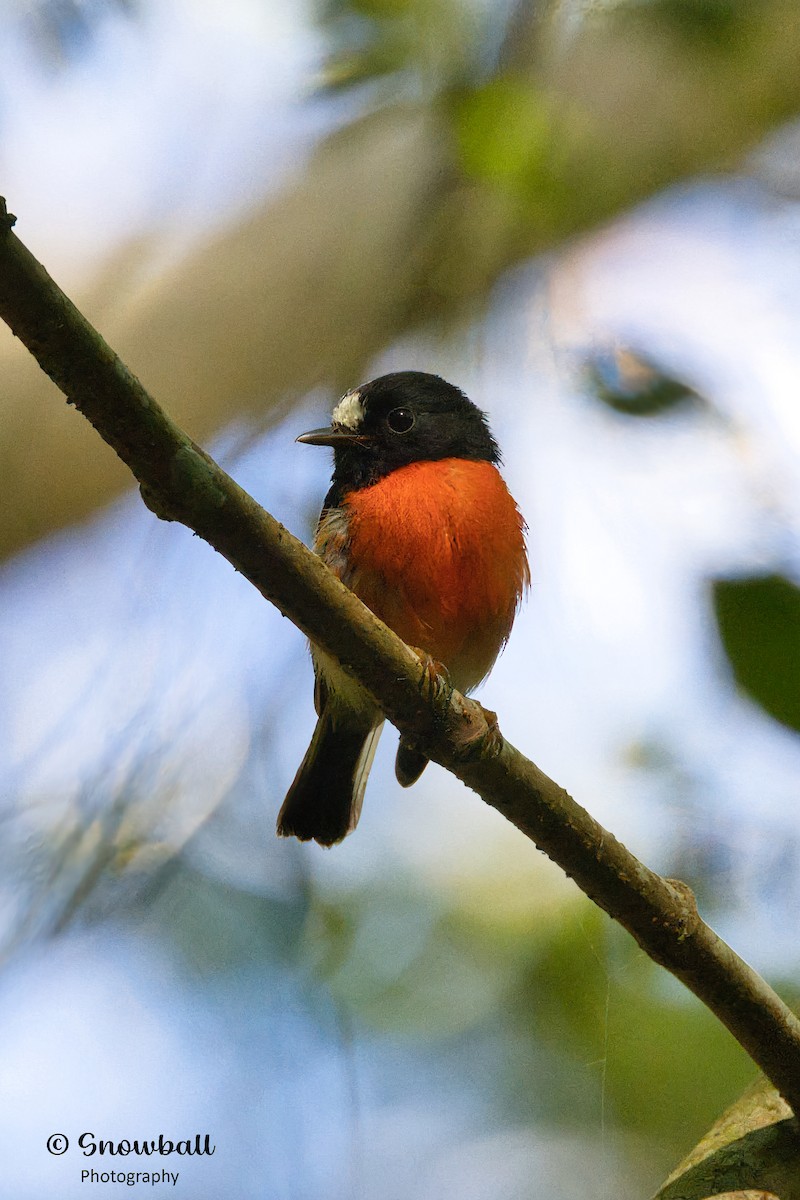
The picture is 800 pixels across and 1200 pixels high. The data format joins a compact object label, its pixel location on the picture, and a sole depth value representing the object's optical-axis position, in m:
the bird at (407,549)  8.02
